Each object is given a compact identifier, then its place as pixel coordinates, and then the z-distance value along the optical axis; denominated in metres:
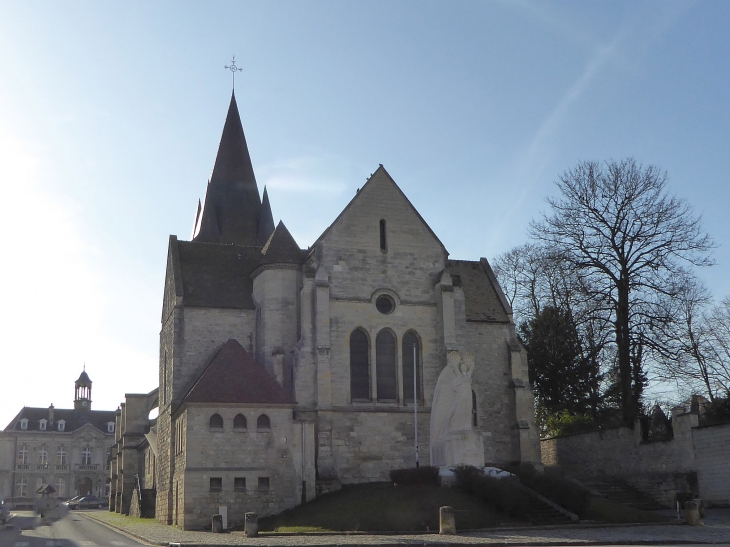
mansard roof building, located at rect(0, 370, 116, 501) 89.44
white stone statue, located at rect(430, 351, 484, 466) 26.27
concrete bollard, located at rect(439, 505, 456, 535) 21.47
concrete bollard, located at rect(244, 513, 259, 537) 22.86
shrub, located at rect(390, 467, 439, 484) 26.16
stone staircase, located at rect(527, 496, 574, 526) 24.02
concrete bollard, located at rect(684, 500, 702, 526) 23.25
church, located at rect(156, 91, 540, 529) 28.84
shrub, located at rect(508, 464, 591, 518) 24.88
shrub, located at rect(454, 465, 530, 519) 24.14
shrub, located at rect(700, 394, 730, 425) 28.75
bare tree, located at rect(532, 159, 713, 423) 33.81
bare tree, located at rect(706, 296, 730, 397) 39.16
